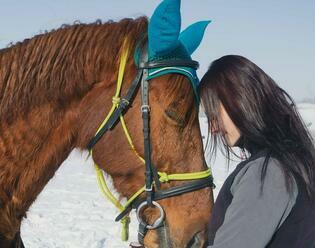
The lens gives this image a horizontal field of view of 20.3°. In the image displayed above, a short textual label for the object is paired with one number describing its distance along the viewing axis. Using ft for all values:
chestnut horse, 7.41
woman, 6.28
